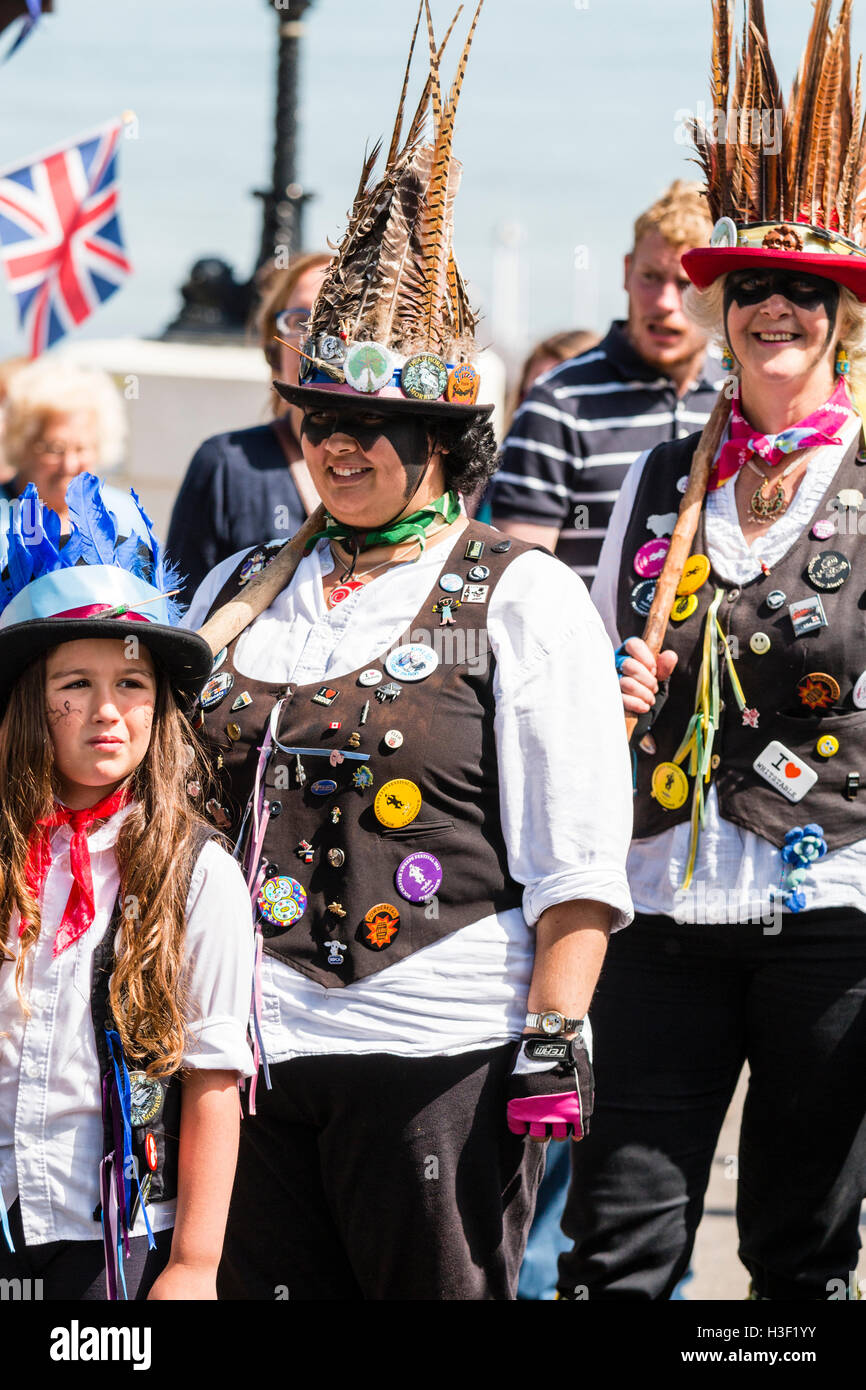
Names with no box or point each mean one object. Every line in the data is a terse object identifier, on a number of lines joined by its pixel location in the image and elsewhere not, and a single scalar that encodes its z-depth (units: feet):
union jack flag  54.65
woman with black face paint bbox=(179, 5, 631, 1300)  17.94
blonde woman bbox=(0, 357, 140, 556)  33.63
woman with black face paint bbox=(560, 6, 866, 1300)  21.04
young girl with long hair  16.28
